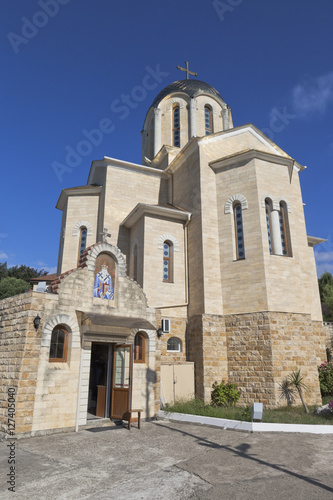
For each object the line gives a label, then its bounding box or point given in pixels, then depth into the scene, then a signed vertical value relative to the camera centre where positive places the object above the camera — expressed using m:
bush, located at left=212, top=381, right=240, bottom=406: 13.03 -1.32
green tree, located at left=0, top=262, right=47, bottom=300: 31.75 +8.56
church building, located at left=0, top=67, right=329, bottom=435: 9.45 +2.30
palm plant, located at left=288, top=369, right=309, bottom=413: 12.45 -0.74
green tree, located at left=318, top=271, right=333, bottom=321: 33.31 +6.45
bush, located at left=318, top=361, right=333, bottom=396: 14.47 -0.78
